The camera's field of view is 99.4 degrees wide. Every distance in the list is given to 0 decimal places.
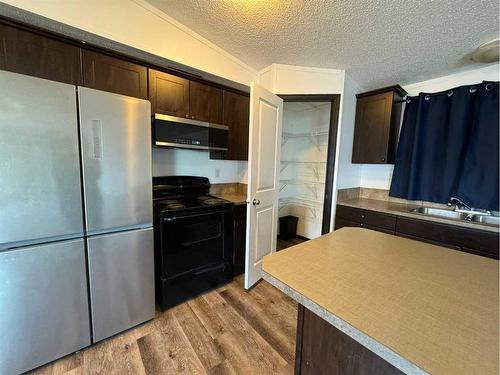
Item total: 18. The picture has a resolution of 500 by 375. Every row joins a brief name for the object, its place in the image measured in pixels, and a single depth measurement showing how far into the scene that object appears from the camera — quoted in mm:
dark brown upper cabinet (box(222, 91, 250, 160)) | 2346
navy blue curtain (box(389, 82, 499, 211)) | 1878
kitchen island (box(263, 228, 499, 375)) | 500
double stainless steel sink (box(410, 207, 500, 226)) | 1993
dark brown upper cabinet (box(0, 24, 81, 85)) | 1245
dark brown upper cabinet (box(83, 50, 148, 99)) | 1499
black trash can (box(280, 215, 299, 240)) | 3517
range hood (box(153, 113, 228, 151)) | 1832
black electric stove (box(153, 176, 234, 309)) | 1802
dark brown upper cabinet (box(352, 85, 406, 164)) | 2340
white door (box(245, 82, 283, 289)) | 1985
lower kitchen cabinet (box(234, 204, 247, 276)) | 2297
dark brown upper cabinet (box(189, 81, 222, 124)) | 2061
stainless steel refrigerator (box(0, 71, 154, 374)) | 1147
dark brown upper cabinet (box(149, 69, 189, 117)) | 1807
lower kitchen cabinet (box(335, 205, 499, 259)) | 1691
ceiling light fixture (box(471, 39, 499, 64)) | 1577
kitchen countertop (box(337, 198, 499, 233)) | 1714
